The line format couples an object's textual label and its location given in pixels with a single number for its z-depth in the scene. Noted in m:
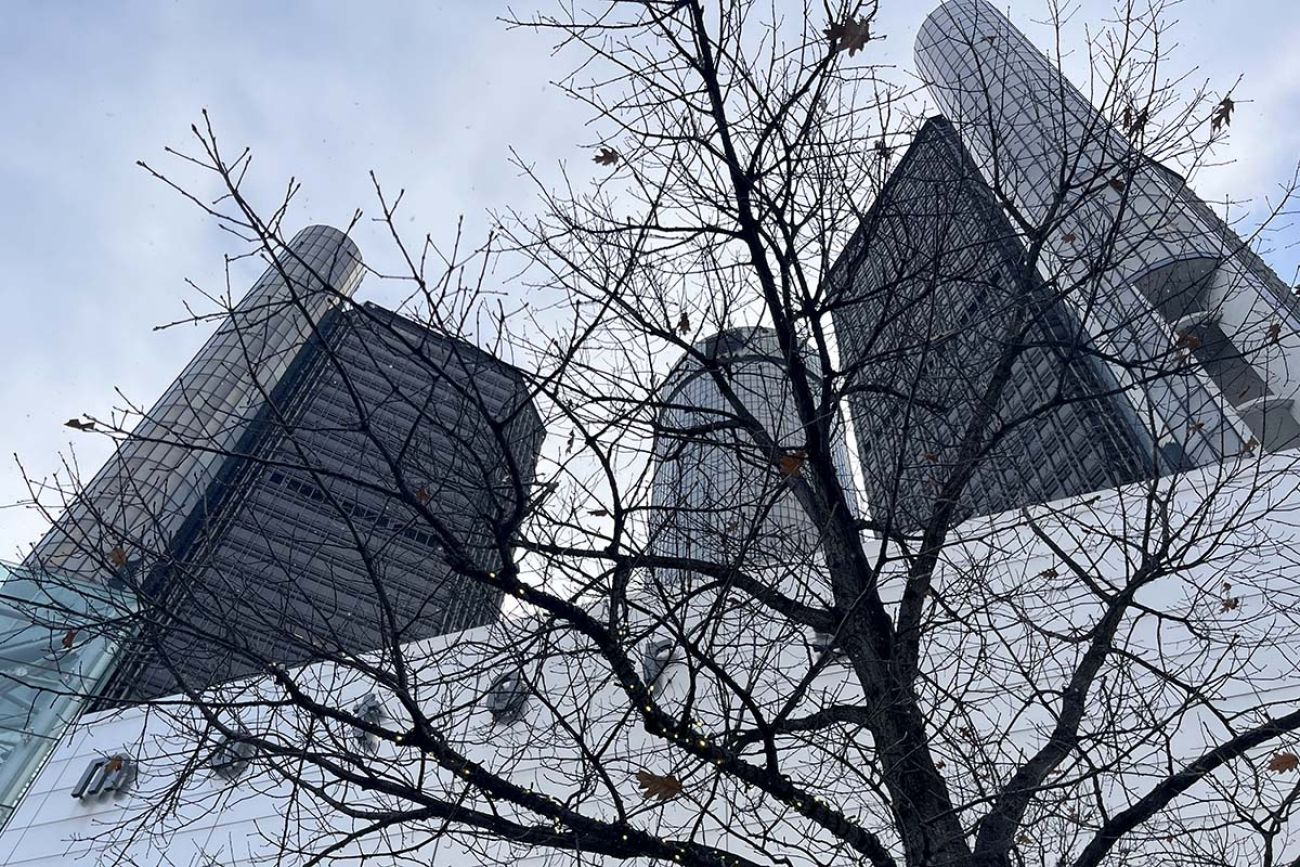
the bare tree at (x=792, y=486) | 3.31
